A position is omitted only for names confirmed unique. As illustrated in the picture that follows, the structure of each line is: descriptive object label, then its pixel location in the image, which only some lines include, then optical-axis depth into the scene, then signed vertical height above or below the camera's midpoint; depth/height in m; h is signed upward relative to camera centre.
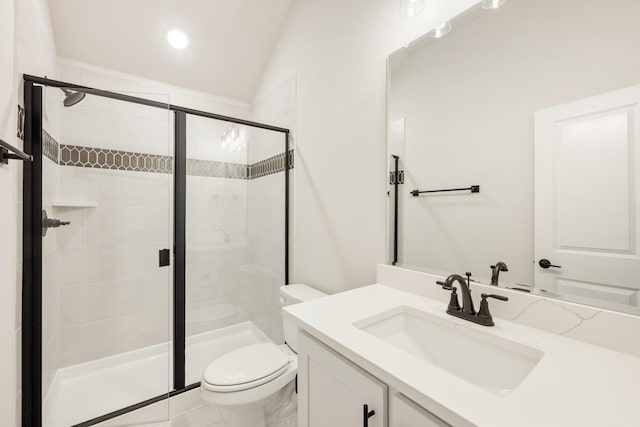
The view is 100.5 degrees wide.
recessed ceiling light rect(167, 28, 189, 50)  2.01 +1.34
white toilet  1.21 -0.80
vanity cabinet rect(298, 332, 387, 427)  0.63 -0.48
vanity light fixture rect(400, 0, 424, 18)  1.13 +0.89
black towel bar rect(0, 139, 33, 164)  0.91 +0.20
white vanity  0.47 -0.35
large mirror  0.71 +0.21
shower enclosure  1.37 -0.22
